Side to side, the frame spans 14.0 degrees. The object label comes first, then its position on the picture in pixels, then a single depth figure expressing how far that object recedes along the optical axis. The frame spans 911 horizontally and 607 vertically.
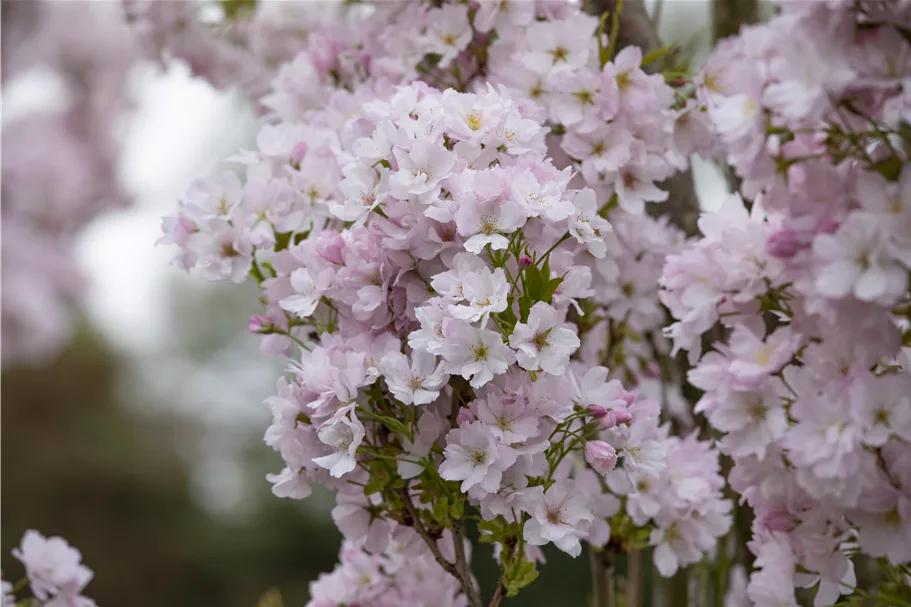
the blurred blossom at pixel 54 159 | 7.24
